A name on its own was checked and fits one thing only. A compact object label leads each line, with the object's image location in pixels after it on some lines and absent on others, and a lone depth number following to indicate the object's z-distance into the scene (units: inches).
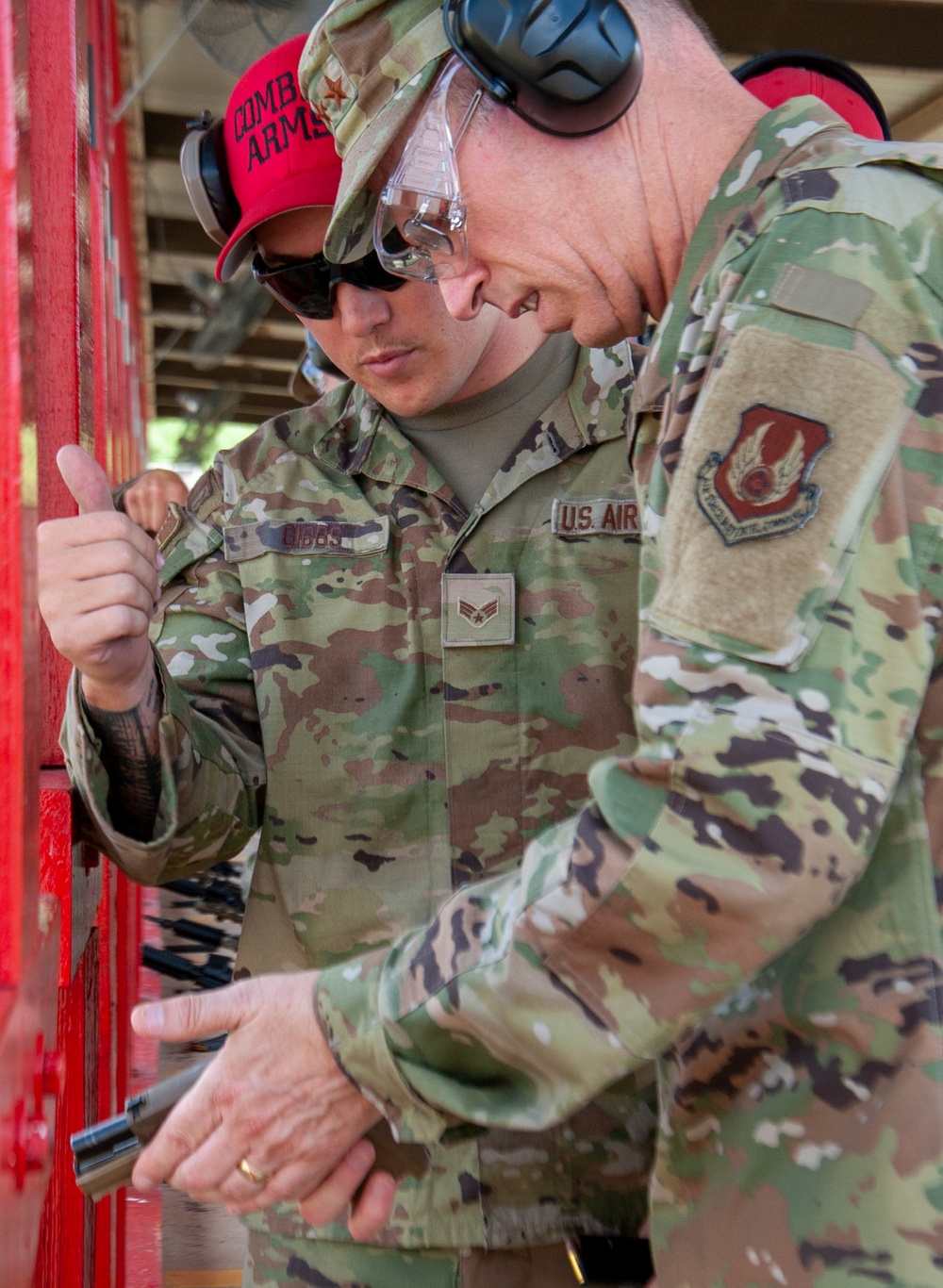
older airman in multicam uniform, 37.6
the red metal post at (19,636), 44.7
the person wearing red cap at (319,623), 68.3
